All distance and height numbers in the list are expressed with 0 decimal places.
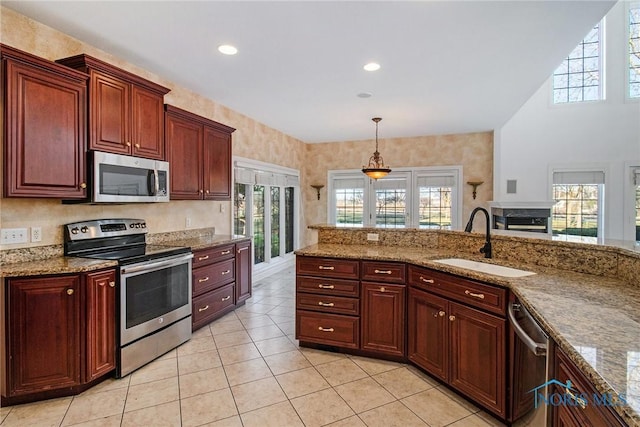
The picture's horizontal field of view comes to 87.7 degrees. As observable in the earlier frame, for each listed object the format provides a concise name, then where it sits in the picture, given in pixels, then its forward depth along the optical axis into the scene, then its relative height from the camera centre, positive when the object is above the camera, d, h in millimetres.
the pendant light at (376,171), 4863 +577
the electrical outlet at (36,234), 2436 -186
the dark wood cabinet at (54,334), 2094 -826
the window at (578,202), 5832 +158
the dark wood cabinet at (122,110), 2523 +828
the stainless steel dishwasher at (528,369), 1389 -774
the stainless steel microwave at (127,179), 2555 +255
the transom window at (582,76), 5828 +2401
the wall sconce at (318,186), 7137 +513
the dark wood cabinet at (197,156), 3367 +597
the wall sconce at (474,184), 6082 +487
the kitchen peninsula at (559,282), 978 -410
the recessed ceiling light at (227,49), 2836 +1394
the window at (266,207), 5090 +39
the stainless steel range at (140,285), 2500 -620
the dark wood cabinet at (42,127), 2092 +553
